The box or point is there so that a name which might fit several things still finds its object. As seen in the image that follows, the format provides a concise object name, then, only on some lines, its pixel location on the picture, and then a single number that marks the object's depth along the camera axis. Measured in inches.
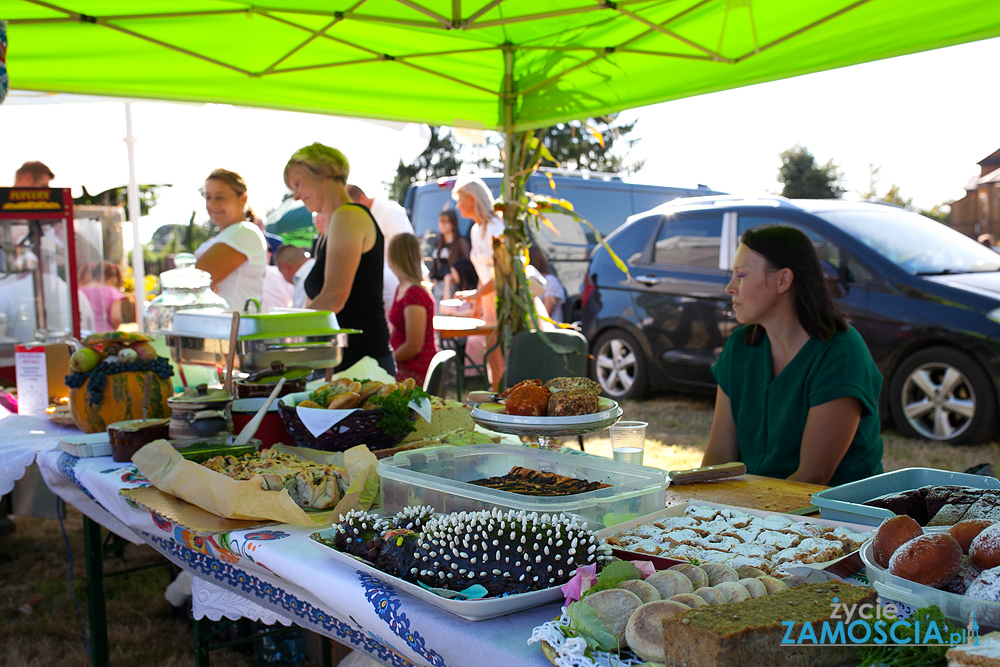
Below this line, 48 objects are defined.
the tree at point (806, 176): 1014.4
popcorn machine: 166.1
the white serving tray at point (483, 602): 41.9
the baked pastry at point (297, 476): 65.4
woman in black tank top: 130.7
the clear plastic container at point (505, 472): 52.8
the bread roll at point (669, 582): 40.1
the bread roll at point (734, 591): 38.0
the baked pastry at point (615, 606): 37.4
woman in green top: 89.9
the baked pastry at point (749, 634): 31.6
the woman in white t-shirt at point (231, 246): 149.8
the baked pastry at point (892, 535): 38.2
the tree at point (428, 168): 1099.9
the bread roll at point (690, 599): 37.4
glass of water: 76.9
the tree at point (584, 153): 995.9
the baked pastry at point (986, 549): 34.8
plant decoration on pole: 173.2
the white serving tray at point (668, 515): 48.0
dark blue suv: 208.7
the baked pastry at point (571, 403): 70.3
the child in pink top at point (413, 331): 186.1
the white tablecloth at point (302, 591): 41.8
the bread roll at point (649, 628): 35.5
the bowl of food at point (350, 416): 78.6
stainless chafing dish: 97.0
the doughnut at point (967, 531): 37.6
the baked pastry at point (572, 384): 74.1
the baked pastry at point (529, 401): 70.9
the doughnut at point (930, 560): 34.7
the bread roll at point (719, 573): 42.0
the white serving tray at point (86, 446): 88.3
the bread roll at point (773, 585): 39.9
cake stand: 68.4
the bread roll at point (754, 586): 39.2
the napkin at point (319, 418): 77.9
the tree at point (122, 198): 581.6
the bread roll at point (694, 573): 41.6
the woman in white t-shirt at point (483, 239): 218.7
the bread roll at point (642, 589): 39.1
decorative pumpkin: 95.1
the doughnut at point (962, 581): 34.8
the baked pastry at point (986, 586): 32.5
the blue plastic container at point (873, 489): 57.1
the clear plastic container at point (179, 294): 121.9
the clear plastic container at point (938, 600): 31.9
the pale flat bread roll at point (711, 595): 37.8
